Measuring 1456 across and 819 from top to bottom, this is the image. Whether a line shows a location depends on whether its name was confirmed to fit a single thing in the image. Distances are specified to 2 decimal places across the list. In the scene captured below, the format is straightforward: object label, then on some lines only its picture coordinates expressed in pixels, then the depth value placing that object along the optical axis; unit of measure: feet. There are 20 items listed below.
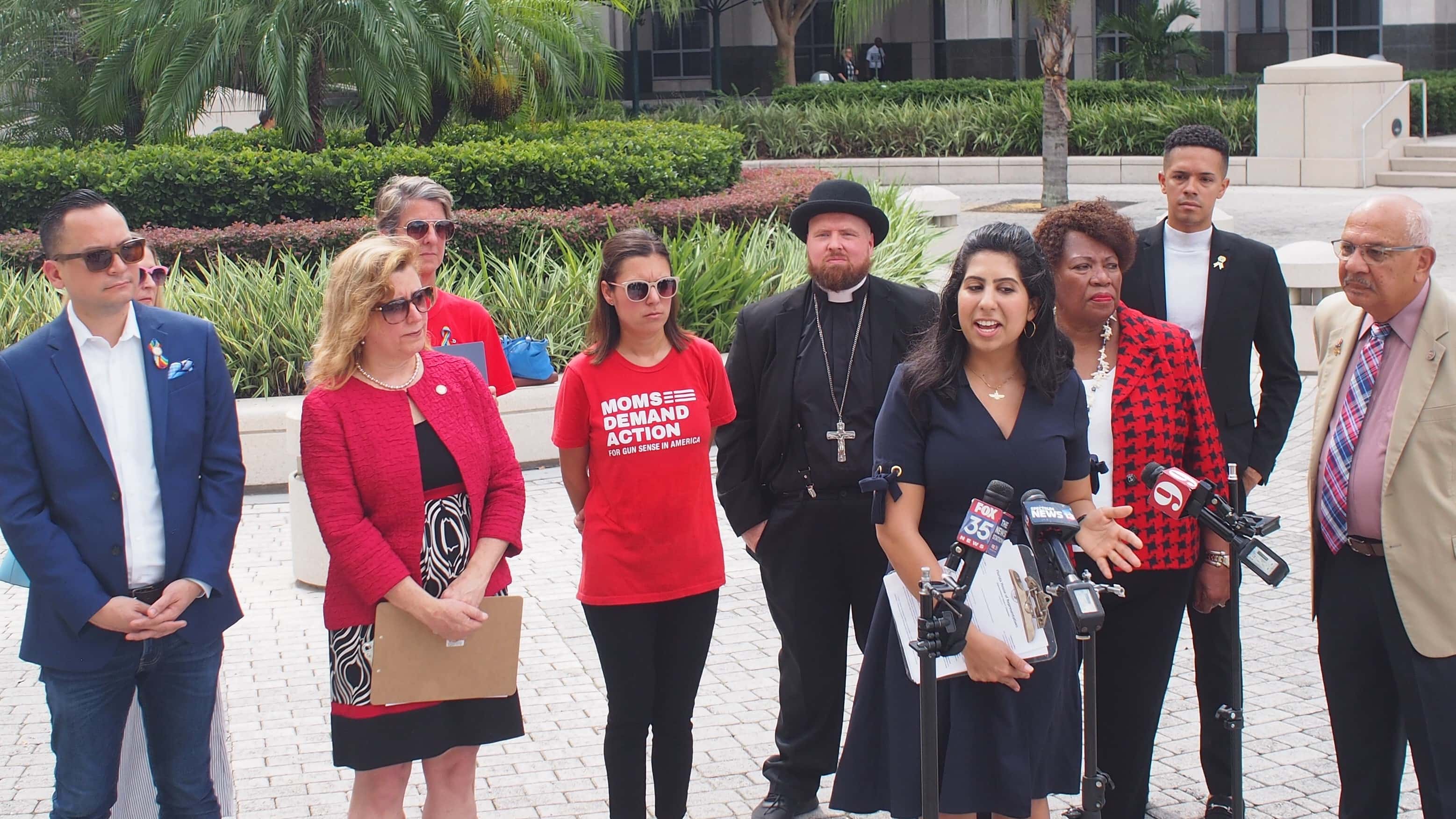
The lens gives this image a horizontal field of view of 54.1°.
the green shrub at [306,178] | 38.99
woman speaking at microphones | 11.80
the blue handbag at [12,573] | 12.97
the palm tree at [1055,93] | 62.39
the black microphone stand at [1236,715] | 12.52
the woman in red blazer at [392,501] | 12.34
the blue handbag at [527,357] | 28.04
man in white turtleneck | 15.49
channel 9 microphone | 11.10
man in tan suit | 12.44
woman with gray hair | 17.70
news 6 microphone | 9.60
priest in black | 14.80
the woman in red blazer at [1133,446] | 13.73
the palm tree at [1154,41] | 102.47
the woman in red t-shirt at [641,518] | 13.75
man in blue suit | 12.01
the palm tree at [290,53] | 41.96
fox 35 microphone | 9.75
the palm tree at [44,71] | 55.62
